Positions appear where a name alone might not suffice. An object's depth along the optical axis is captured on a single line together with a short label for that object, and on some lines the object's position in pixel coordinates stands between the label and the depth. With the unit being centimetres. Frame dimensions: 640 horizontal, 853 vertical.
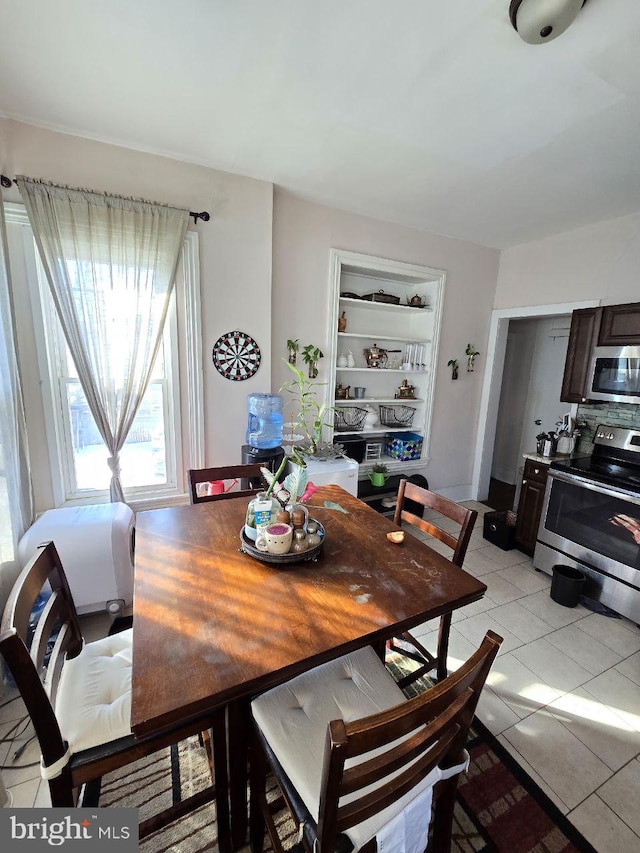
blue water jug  278
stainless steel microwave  251
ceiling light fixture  117
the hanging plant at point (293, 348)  296
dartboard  263
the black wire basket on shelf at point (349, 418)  346
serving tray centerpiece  130
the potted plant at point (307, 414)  298
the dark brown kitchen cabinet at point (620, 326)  250
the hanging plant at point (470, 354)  390
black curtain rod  240
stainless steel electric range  227
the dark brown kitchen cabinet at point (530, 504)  291
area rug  119
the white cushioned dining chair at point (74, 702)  87
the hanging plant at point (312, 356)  301
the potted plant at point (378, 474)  348
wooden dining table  85
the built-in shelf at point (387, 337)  330
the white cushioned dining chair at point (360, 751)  68
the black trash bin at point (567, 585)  239
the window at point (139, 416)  222
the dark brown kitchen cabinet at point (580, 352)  277
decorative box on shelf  374
